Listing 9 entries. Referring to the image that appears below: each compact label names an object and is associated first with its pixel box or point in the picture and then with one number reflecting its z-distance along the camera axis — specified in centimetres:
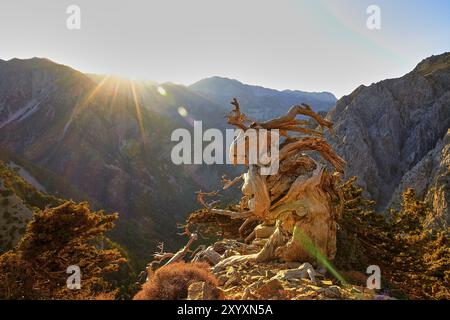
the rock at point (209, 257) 1170
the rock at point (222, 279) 864
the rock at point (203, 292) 690
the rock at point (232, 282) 831
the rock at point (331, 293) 683
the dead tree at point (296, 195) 1119
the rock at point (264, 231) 1402
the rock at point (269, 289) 700
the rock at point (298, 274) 837
